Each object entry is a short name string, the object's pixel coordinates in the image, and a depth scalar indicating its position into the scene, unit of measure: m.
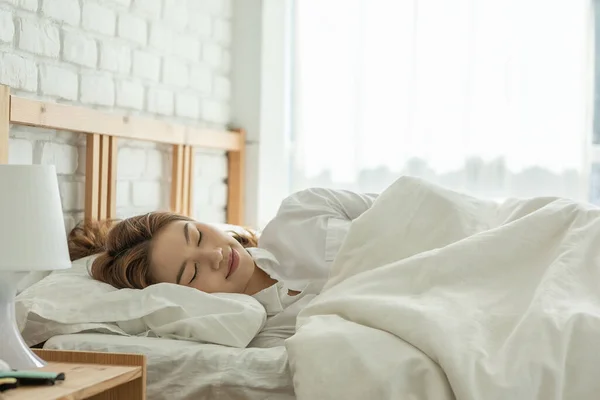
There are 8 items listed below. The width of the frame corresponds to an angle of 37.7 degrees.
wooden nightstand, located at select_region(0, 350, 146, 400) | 1.27
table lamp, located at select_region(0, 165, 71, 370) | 1.38
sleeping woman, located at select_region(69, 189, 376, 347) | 1.98
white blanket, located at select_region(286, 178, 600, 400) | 1.39
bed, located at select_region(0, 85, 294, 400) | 1.58
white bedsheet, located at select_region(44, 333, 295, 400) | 1.56
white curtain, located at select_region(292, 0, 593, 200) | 2.80
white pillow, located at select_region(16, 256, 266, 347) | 1.74
